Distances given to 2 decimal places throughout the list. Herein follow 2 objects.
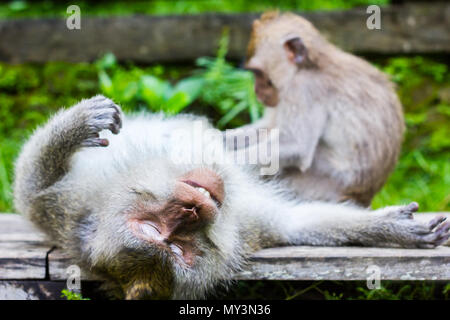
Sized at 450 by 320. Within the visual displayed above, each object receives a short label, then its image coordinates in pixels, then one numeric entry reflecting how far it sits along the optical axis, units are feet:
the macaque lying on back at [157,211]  9.11
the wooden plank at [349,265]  10.06
